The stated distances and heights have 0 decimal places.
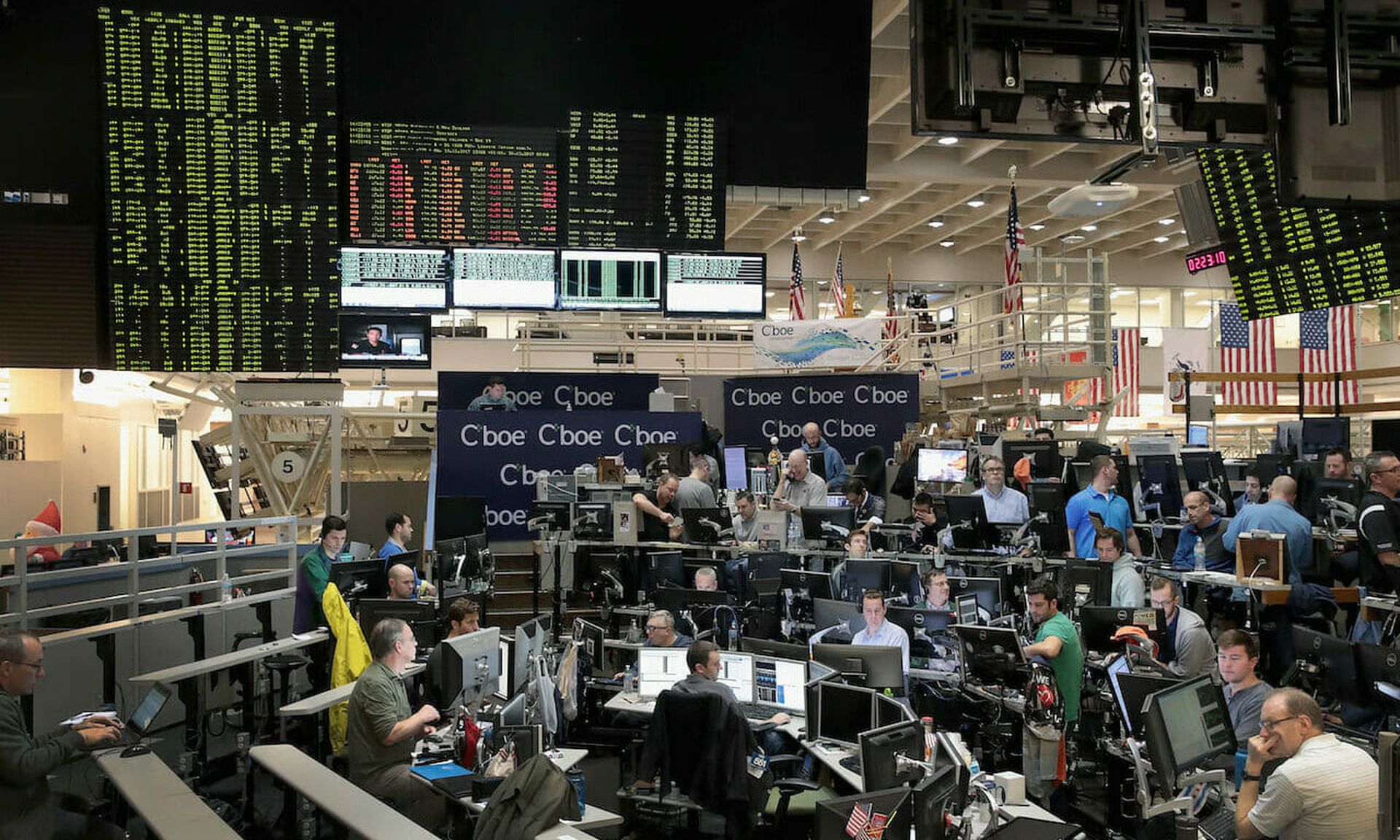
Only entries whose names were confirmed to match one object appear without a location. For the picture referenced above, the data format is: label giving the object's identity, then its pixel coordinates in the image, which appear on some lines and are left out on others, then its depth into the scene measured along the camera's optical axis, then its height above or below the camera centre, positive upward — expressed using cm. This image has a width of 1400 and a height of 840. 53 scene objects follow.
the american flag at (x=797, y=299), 2050 +256
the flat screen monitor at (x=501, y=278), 977 +143
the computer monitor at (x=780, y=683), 756 -170
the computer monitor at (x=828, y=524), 1037 -82
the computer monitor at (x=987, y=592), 853 -122
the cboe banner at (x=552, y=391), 1499 +66
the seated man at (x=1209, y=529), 960 -86
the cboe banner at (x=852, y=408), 1566 +39
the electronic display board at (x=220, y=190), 777 +180
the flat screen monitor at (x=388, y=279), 966 +141
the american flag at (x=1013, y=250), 1700 +284
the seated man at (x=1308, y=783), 450 -144
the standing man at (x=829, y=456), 1311 -24
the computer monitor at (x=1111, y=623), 761 -132
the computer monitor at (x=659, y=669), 813 -171
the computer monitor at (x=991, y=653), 715 -143
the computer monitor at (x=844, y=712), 668 -170
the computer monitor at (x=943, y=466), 1298 -37
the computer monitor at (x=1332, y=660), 648 -138
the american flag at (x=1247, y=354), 1991 +148
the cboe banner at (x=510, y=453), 1306 -17
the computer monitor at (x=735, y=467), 1455 -39
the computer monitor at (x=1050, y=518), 1041 -80
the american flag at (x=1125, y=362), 2184 +143
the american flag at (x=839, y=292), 2125 +281
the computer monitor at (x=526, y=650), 672 -129
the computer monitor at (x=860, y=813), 414 -142
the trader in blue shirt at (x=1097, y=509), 1002 -69
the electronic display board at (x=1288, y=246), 960 +168
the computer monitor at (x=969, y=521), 993 -78
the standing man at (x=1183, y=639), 737 -140
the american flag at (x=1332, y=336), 1942 +168
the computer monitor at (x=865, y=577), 917 -117
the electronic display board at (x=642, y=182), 854 +199
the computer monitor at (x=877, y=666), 729 -152
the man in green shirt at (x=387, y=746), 605 -170
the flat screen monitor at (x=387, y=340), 1020 +94
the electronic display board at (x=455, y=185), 851 +197
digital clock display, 1258 +199
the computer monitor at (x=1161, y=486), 1127 -54
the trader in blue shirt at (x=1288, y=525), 872 -74
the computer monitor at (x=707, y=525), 1063 -84
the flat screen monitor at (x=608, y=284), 998 +140
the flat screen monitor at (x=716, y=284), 1015 +141
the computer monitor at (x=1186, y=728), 512 -144
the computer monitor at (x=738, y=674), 770 -166
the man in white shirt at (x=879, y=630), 791 -140
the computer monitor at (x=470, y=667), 644 -135
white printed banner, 1658 +141
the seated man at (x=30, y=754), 505 -144
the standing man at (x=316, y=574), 894 -108
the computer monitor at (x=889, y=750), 525 -153
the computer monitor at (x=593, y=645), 831 -159
